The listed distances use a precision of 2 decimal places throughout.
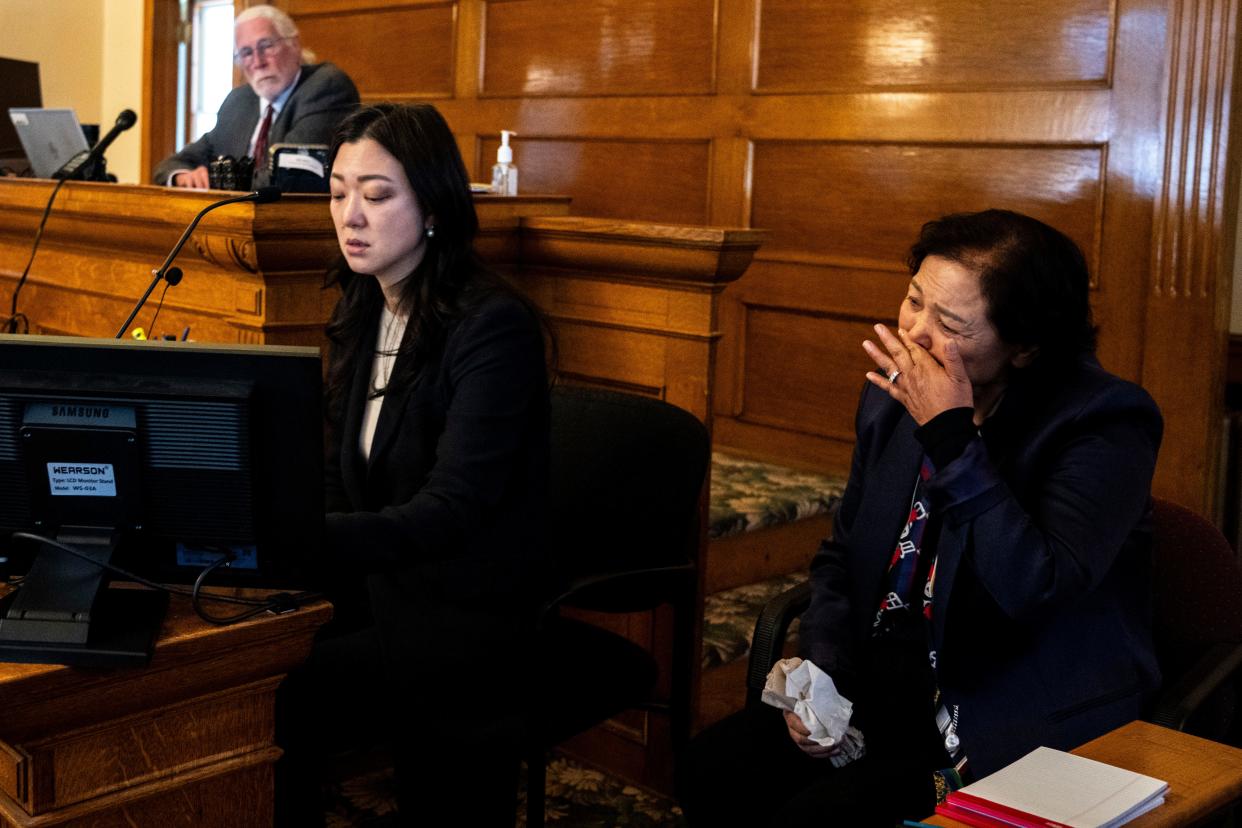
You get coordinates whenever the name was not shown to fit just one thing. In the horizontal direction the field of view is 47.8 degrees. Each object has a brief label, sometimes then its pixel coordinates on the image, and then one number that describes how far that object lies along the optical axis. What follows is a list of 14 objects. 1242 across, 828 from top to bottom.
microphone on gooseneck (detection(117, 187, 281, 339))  1.97
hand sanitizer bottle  3.71
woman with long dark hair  2.00
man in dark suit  4.30
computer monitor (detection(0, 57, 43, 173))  4.81
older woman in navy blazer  1.73
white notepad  1.27
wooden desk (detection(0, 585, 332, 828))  1.32
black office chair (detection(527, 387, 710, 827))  2.16
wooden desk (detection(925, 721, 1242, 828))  1.33
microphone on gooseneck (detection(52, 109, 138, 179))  3.08
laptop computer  3.96
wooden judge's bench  2.55
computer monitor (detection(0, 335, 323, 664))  1.36
